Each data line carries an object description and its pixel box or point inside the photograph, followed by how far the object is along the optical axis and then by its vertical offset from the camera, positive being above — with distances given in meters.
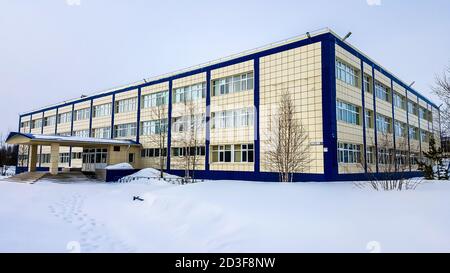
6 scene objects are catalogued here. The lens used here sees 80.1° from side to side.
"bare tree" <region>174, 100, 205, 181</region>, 29.24 +3.63
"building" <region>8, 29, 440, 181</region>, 21.50 +5.15
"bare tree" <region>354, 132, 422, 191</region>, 12.07 -0.87
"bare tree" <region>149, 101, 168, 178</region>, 33.03 +4.18
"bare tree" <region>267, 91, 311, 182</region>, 16.94 +1.34
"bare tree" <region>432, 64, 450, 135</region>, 19.62 +4.99
